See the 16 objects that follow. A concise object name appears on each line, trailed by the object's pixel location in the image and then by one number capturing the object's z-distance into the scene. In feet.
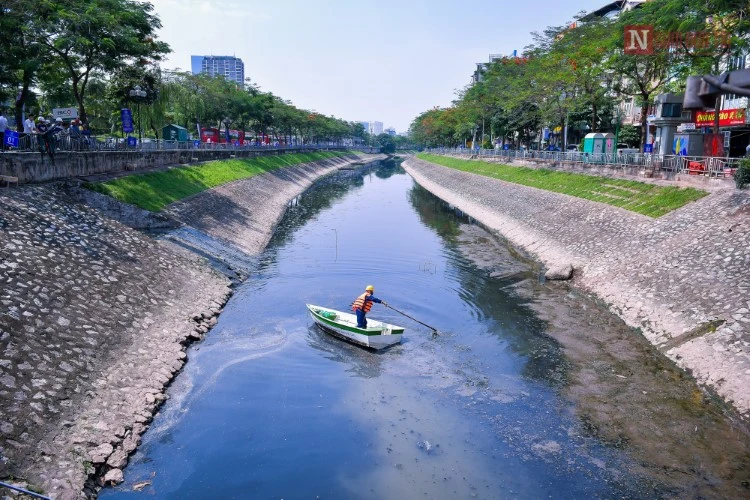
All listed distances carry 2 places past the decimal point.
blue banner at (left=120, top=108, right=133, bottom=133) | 128.26
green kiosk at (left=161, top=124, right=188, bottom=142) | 205.20
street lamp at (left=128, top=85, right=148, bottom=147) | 141.31
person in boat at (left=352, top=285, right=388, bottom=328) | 66.03
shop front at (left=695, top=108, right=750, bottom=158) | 151.12
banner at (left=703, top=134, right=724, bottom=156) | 116.37
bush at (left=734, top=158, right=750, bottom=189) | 84.74
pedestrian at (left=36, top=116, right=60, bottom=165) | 84.48
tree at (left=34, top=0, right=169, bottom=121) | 101.81
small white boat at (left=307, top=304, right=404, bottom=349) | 64.80
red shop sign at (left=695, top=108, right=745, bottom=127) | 150.82
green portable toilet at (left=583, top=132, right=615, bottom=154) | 171.83
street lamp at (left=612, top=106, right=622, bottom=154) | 232.10
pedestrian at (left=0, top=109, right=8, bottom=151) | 78.27
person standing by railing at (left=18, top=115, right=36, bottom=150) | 81.95
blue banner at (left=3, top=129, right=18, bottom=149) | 79.05
